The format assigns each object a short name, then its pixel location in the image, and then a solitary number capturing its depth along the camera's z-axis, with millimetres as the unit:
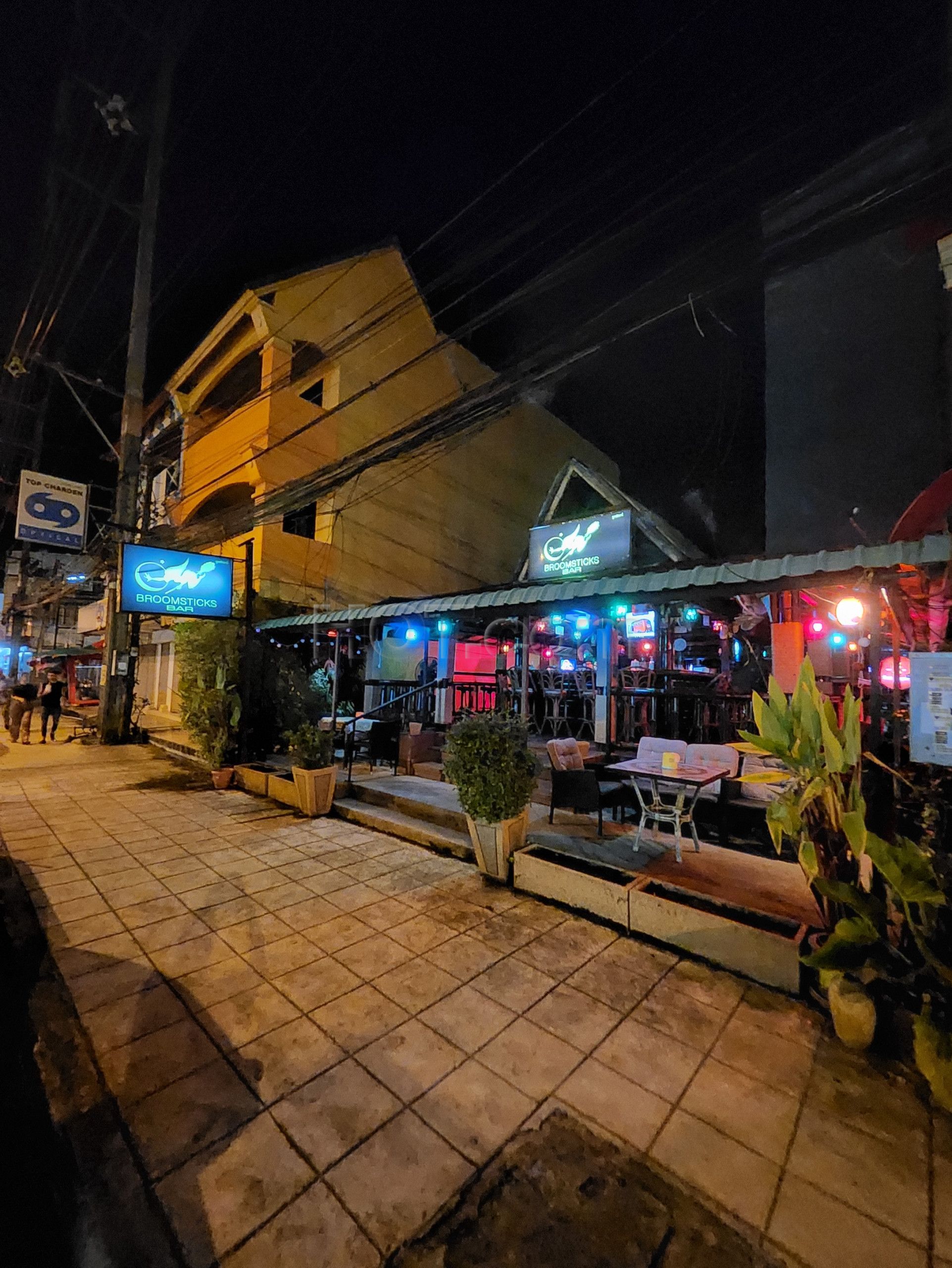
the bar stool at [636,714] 10789
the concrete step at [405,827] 5785
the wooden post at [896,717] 3963
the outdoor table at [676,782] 4945
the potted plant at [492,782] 4926
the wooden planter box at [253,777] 8328
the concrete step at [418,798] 6457
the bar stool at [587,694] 12977
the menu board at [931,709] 3266
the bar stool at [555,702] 13352
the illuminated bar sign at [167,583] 9531
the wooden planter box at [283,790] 7629
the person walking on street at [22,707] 13336
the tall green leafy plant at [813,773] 3109
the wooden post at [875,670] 4930
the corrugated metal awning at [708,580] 4938
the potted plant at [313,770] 7090
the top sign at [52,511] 12406
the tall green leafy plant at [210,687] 8984
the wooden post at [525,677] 9055
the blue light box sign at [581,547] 10477
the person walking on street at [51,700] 13555
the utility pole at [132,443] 13008
